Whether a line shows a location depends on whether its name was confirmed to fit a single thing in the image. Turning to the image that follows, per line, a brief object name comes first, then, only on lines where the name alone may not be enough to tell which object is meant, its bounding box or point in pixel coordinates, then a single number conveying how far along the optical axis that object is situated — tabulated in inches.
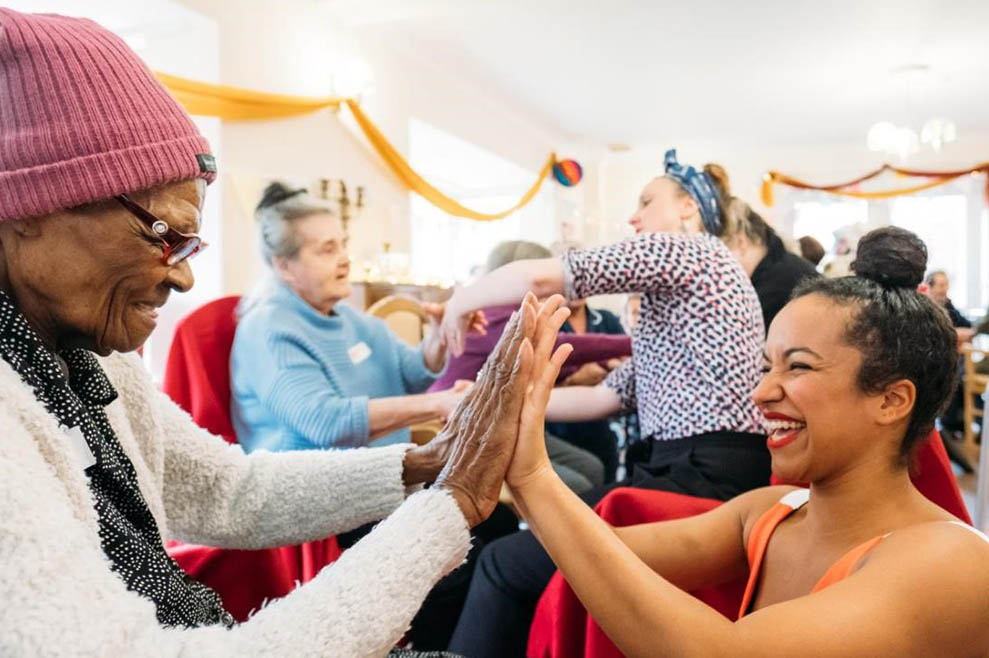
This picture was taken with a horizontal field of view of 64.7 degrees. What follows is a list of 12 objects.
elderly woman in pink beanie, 28.4
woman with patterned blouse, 63.7
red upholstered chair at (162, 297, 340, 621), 61.3
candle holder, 196.2
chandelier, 261.3
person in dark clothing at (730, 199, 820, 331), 84.4
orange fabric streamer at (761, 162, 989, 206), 351.6
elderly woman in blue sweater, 84.3
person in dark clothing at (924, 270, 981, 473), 207.3
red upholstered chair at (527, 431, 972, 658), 52.3
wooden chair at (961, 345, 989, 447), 218.4
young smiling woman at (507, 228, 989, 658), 38.2
